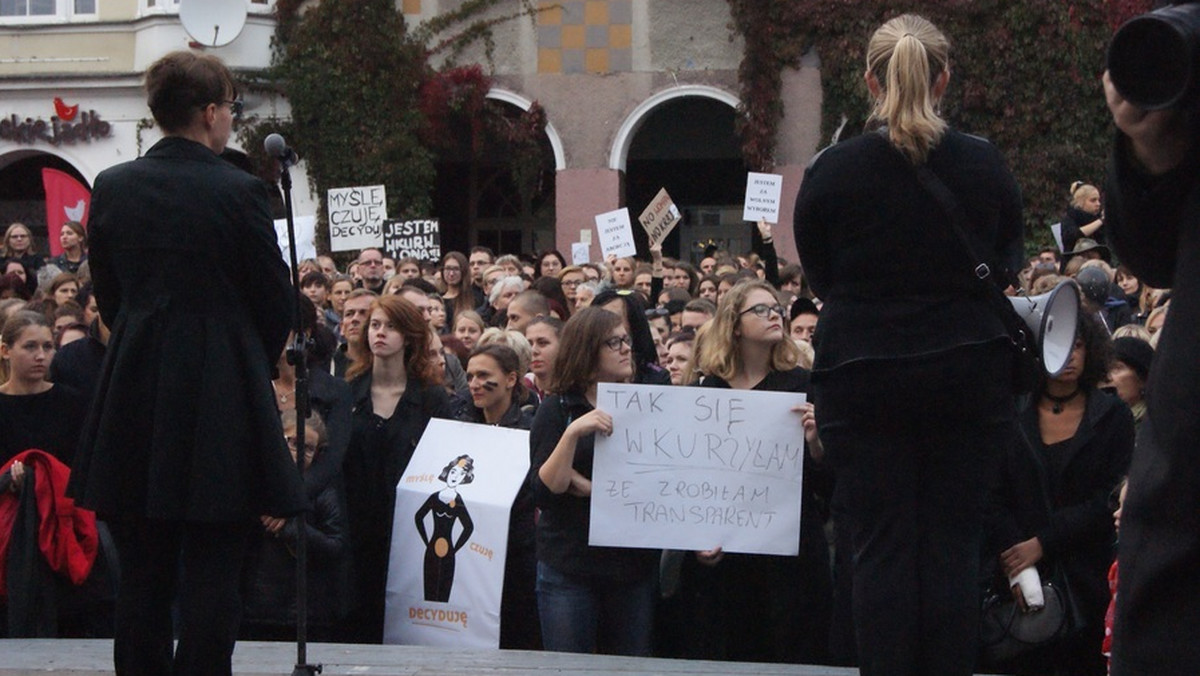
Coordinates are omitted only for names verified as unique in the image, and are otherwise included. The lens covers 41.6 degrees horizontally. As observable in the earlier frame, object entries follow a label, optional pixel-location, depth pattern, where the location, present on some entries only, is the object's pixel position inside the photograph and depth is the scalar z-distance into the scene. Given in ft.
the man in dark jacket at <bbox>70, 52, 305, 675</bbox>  13.97
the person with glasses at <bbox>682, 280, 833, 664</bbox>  20.16
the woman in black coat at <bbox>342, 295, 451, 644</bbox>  23.11
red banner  59.11
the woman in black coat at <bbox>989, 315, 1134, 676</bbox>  18.31
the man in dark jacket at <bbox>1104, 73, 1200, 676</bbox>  6.48
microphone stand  17.03
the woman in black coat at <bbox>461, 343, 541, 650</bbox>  22.30
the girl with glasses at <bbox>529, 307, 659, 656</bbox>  19.65
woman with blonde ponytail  13.12
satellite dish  70.49
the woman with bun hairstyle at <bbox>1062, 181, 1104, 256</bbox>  44.55
